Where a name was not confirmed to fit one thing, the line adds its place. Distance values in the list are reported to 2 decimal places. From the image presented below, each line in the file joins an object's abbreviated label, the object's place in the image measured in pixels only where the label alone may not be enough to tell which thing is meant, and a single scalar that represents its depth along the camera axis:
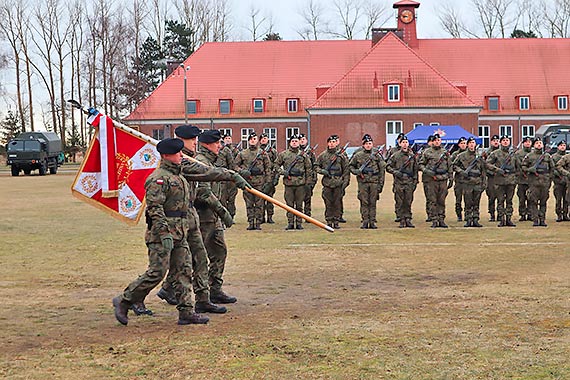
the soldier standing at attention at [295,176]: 18.70
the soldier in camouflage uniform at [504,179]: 18.59
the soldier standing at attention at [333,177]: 18.72
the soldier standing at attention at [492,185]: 18.88
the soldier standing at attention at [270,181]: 19.56
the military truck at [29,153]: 49.44
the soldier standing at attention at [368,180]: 18.30
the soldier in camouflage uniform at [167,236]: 8.91
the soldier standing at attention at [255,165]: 19.23
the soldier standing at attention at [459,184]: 18.73
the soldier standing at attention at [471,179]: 18.48
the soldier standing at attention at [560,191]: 18.98
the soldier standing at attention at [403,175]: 18.72
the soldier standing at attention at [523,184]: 18.83
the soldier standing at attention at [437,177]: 18.38
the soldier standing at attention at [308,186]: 18.91
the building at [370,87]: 62.88
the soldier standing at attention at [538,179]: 18.47
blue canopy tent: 50.56
